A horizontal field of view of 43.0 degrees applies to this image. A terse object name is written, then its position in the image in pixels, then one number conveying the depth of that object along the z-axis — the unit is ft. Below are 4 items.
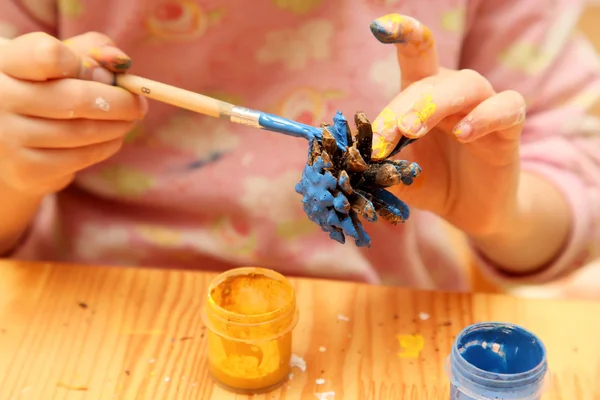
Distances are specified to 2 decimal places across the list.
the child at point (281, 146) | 2.53
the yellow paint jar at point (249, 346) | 1.93
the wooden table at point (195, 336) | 1.97
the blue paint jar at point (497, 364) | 1.74
